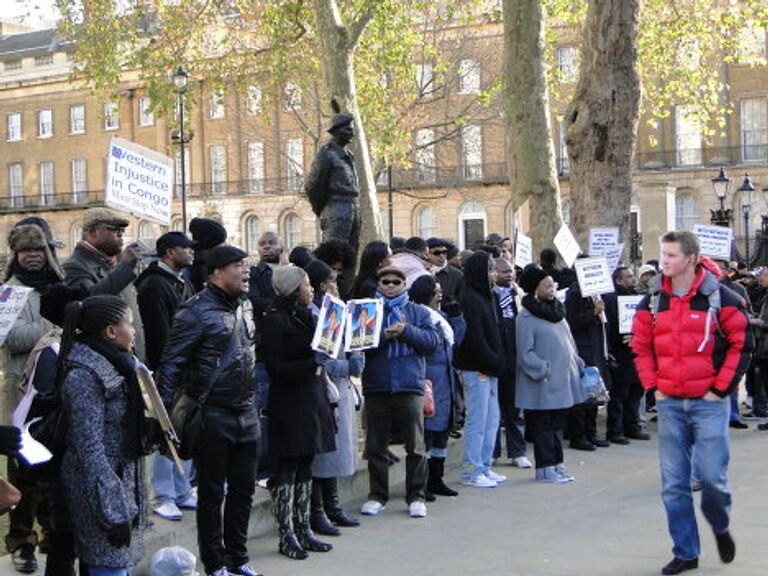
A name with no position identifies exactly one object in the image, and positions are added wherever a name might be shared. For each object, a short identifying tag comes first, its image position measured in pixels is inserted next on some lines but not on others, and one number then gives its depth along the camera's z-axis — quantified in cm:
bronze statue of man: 1325
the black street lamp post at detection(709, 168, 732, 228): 3436
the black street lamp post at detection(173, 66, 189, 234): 3200
